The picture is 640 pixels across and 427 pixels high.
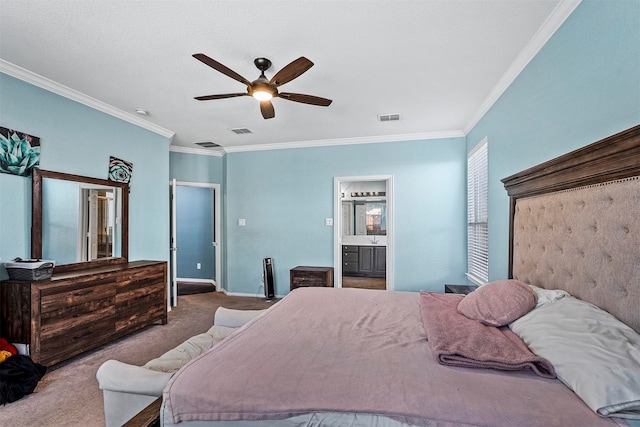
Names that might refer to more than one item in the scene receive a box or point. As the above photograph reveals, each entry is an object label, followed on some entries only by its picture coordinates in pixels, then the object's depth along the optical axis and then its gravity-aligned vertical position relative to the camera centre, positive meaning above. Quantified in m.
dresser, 2.42 -0.89
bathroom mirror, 6.81 -0.08
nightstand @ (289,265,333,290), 4.51 -0.97
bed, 0.95 -0.61
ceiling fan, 2.01 +1.02
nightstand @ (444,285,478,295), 3.45 -0.91
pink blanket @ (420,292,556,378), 1.13 -0.57
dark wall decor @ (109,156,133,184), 3.55 +0.55
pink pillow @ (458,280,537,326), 1.51 -0.48
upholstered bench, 1.30 -0.81
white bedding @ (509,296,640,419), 0.87 -0.49
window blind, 3.44 +0.01
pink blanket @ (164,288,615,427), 0.94 -0.63
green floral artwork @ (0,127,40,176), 2.52 +0.56
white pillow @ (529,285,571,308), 1.48 -0.42
